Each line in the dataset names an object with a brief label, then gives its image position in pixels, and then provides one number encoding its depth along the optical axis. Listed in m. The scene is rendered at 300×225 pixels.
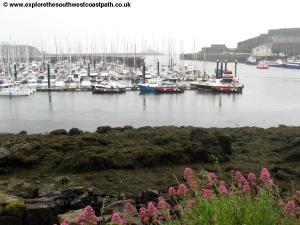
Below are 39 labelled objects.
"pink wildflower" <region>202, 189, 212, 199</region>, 4.56
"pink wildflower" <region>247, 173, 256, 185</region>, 5.34
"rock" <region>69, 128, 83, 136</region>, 22.00
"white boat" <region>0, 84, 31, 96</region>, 57.44
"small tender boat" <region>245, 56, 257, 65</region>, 163.12
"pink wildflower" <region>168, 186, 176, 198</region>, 5.26
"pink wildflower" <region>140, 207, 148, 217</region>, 4.79
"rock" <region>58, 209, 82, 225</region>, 8.54
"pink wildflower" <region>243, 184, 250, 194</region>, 4.80
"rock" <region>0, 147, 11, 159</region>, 15.44
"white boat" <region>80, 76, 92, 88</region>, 66.36
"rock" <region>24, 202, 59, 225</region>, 9.09
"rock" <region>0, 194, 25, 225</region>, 8.93
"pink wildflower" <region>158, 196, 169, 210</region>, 4.58
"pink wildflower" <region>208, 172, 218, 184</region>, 5.17
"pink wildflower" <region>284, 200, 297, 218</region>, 4.28
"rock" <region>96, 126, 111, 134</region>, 22.86
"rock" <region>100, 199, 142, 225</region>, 7.78
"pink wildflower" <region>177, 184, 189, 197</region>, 5.05
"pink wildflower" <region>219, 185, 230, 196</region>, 4.77
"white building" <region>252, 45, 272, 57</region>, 175.62
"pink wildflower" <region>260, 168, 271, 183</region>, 4.76
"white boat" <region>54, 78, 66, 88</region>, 65.25
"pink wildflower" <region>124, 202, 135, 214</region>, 4.63
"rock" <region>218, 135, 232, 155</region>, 17.06
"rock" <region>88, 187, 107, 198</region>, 11.12
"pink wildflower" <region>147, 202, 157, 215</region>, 4.50
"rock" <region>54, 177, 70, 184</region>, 13.17
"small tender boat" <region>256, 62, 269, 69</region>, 138.25
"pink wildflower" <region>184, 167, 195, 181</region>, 4.97
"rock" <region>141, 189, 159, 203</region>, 10.73
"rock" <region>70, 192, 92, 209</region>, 10.27
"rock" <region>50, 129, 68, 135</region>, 22.04
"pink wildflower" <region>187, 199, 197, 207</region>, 4.70
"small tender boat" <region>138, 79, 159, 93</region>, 62.09
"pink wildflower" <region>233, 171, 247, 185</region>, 5.30
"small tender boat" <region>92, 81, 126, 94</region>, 61.01
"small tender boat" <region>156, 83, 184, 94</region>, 62.25
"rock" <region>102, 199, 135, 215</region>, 9.03
